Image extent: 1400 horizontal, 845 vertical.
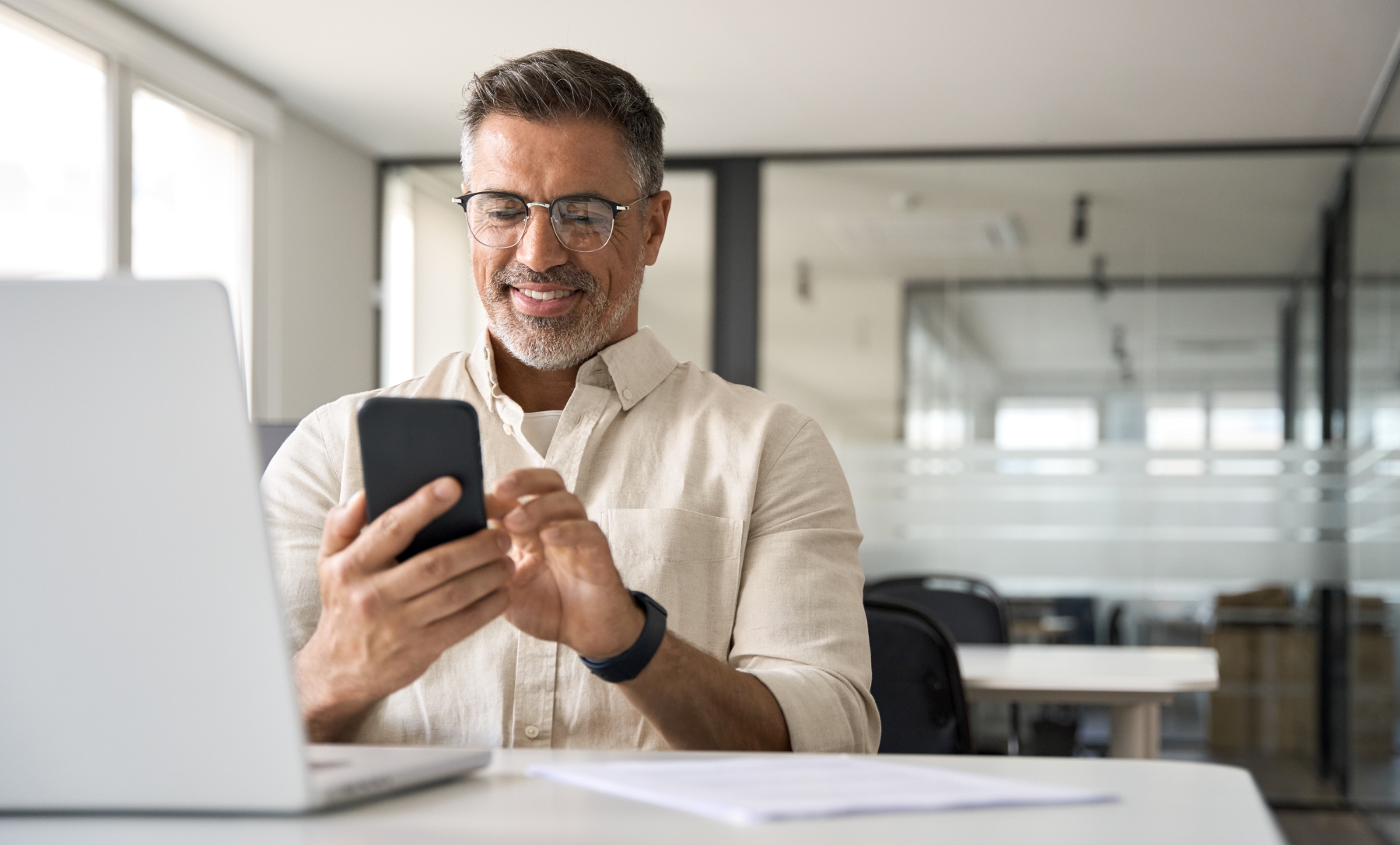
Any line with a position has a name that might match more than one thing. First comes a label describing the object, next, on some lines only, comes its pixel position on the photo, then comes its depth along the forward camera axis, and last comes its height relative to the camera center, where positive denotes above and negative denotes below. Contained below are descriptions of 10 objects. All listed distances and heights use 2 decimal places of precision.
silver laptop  0.65 -0.07
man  1.00 -0.10
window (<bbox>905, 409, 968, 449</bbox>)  5.44 -0.02
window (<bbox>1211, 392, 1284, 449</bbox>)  5.23 +0.02
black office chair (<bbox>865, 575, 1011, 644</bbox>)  3.68 -0.52
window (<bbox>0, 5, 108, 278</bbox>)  3.58 +0.75
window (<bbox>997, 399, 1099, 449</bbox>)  5.35 +0.02
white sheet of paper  0.69 -0.21
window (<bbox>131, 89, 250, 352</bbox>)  4.25 +0.77
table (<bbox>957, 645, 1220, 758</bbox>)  2.64 -0.54
